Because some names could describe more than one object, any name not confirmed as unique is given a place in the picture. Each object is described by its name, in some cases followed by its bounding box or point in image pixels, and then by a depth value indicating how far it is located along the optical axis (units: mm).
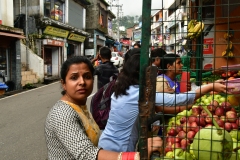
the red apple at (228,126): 1728
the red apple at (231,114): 1927
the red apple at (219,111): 1938
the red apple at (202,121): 1757
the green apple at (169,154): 1436
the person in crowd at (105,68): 4711
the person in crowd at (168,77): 2445
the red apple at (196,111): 2049
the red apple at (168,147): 1523
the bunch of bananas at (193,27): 2954
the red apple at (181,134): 1633
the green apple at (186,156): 1394
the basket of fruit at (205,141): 1263
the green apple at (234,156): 1314
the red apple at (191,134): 1527
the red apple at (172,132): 1742
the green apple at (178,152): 1418
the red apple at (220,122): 1704
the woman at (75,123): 1378
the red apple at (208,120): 1749
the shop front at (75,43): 21441
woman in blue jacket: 2287
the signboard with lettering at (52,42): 16208
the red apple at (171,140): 1650
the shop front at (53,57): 17578
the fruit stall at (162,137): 1251
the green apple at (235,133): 1606
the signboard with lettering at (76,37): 20938
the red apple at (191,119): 1813
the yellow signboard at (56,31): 16750
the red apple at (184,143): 1480
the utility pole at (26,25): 15227
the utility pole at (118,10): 40909
